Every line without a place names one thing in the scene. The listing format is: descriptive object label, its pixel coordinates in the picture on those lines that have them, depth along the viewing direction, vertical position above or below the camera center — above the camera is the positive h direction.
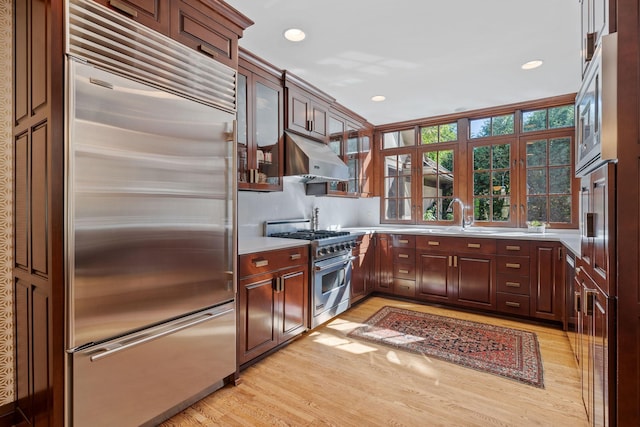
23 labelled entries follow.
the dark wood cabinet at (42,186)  1.34 +0.13
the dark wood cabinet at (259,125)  2.68 +0.82
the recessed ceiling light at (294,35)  2.34 +1.37
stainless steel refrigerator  1.39 -0.18
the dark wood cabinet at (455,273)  3.53 -0.71
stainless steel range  3.01 -0.53
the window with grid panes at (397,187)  4.83 +0.40
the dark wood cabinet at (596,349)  1.19 -0.62
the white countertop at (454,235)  2.45 -0.25
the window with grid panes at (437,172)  4.48 +0.60
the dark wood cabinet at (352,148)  3.98 +0.91
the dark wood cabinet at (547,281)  3.14 -0.71
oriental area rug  2.40 -1.17
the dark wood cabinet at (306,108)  3.19 +1.16
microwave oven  1.14 +0.43
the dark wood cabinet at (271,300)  2.27 -0.70
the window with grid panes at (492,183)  4.10 +0.40
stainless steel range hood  3.04 +0.54
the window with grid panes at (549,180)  3.75 +0.40
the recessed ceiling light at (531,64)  2.82 +1.36
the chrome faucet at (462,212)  4.31 +0.01
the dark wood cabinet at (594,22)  1.18 +0.83
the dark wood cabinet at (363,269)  3.78 -0.71
